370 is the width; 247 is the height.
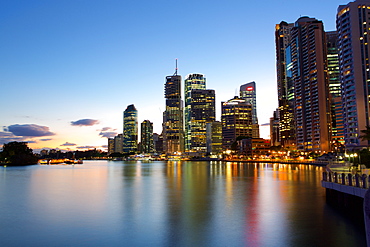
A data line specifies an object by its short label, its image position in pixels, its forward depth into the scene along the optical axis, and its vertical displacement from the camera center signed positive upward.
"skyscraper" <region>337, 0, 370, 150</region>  179.88 +45.05
